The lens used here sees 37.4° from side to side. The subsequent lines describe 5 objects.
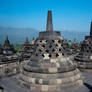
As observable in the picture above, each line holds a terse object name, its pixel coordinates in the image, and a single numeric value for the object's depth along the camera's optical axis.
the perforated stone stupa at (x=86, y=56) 15.32
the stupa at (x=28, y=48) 22.36
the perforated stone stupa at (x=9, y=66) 13.16
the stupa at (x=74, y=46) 31.37
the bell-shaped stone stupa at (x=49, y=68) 9.54
